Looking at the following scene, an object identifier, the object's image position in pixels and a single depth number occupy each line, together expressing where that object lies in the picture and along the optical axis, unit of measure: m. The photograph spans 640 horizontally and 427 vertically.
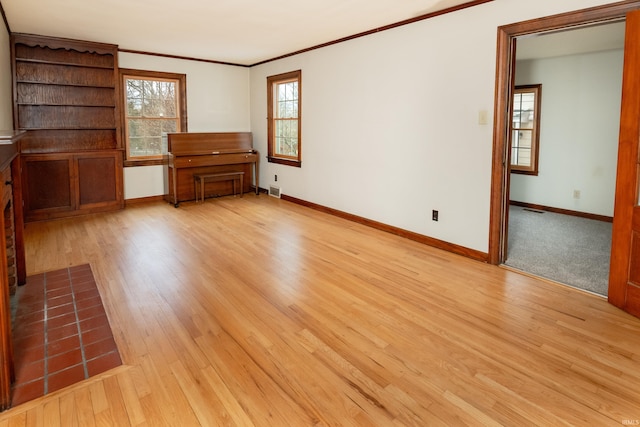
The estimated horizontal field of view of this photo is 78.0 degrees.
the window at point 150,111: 5.93
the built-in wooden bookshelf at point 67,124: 4.98
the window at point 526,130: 5.84
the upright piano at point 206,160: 5.99
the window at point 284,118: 6.07
